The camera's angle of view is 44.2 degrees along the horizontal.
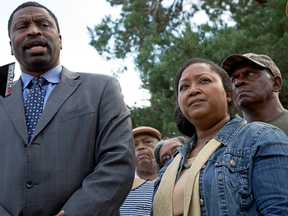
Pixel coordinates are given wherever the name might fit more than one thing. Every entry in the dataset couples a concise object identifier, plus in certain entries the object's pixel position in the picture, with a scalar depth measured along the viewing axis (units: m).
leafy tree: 8.49
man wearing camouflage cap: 3.01
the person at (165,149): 4.13
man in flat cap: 4.78
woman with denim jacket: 1.77
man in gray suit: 1.95
